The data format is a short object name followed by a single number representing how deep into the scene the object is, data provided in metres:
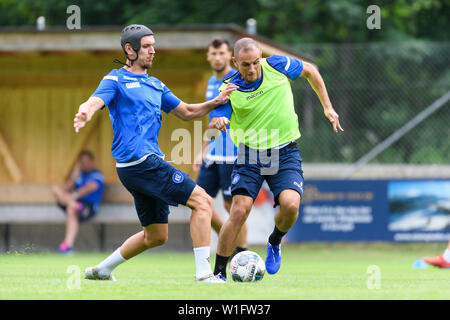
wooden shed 14.77
